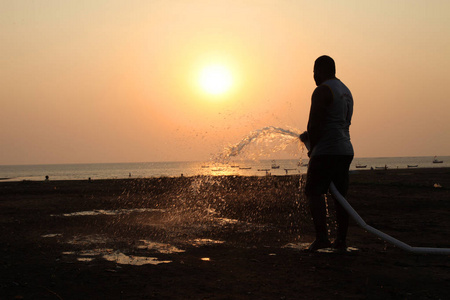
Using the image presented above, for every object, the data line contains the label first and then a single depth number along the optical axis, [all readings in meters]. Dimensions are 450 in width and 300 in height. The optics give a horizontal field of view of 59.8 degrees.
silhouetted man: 5.13
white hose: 4.50
